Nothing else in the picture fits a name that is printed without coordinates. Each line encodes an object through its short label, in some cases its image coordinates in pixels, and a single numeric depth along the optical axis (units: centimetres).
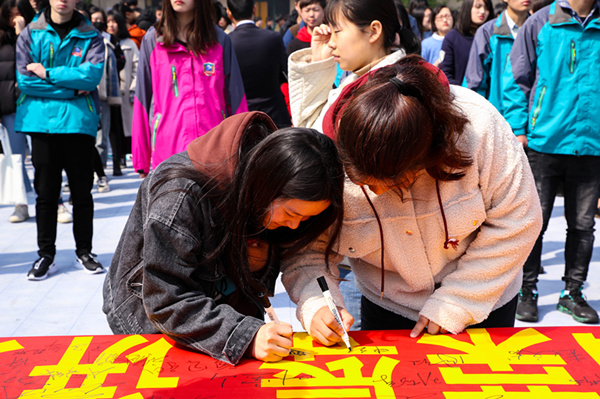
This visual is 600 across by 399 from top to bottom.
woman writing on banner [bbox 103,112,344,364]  121
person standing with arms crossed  332
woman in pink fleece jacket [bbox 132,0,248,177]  285
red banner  119
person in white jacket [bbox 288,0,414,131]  188
